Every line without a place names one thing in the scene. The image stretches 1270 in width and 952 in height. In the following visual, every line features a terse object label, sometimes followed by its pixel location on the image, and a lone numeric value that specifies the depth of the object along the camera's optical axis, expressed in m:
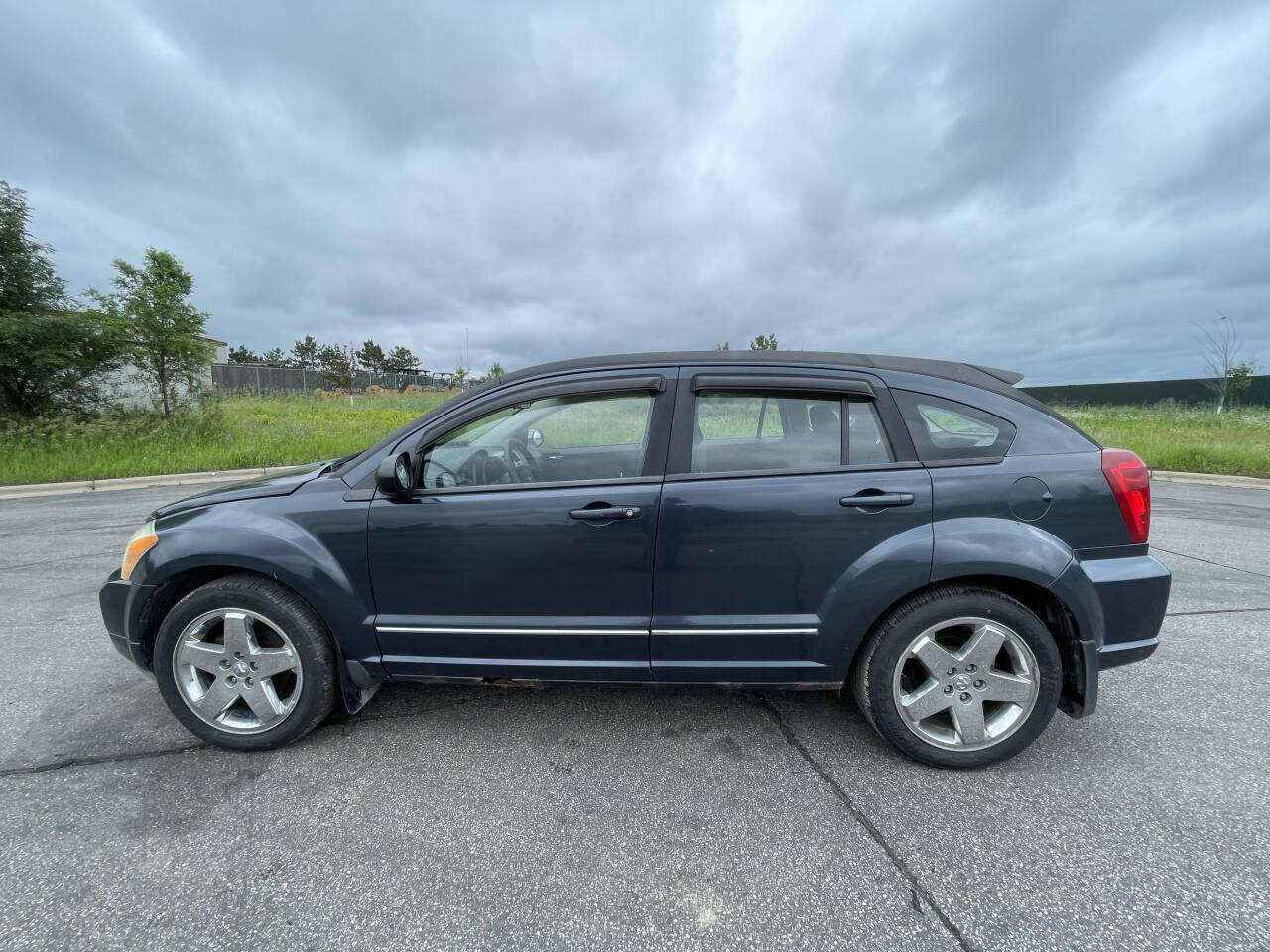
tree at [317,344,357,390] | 65.69
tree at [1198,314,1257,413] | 26.92
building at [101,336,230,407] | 13.05
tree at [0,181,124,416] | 11.46
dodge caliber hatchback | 2.19
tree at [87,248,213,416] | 12.18
